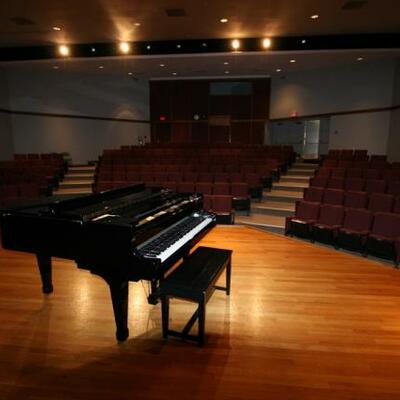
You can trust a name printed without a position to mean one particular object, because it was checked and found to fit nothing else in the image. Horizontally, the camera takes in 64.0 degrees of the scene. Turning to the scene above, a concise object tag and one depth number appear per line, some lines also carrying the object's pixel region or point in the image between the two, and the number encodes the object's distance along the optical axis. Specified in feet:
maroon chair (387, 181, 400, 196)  14.65
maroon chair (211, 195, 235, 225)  15.29
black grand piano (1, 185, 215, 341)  5.38
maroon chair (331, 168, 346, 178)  18.90
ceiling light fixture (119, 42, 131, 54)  21.86
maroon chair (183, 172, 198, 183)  19.83
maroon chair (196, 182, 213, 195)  17.47
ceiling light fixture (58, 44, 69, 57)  22.07
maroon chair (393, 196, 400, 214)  12.48
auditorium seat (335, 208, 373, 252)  11.68
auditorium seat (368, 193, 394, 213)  13.02
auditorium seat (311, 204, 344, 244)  12.49
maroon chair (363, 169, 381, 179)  17.48
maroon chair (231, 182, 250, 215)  16.80
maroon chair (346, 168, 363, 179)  18.25
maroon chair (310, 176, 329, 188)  17.60
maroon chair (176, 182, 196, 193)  17.53
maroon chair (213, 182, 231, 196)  17.24
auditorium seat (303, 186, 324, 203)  15.46
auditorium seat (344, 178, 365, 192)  16.30
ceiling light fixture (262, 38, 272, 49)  20.93
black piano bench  5.68
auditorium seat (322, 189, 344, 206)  14.67
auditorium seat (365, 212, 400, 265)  10.64
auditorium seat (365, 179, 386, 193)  15.46
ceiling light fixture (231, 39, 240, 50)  21.16
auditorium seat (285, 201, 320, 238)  13.30
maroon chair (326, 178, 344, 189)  16.90
